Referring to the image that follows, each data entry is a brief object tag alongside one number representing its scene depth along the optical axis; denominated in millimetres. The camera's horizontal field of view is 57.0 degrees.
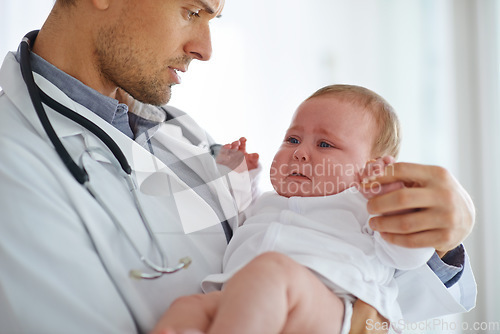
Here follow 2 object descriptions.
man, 859
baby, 772
